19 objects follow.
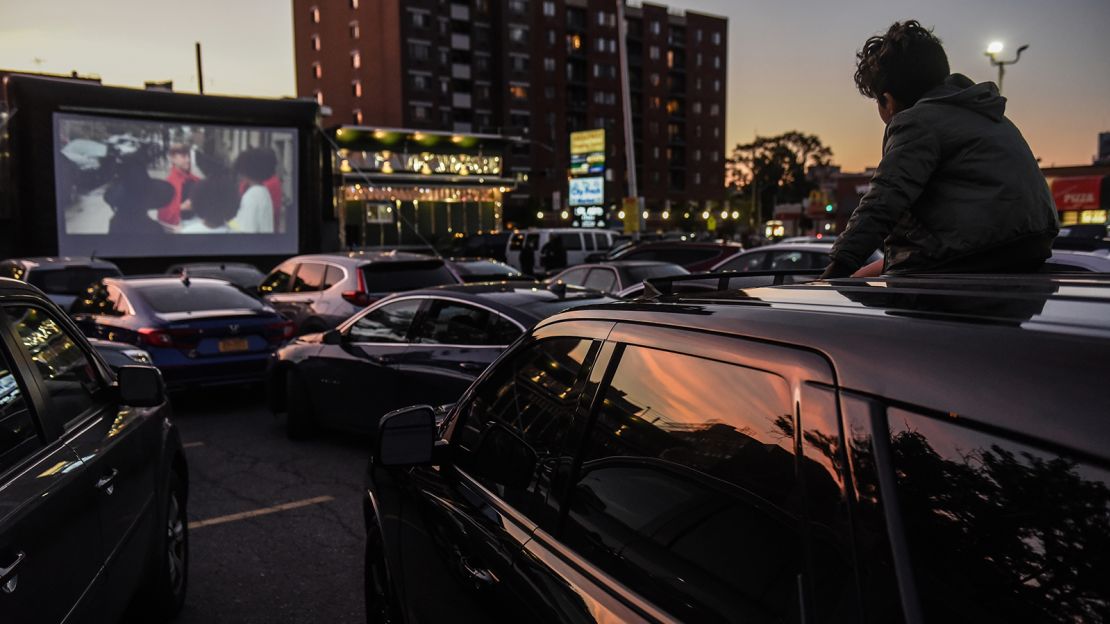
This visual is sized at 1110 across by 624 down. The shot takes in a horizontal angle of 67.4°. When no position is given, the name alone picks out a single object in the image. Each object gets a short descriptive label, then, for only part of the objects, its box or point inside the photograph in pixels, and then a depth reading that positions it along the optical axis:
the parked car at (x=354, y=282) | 10.63
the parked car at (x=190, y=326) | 9.04
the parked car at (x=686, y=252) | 15.88
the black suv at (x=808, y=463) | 1.00
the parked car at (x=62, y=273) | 12.56
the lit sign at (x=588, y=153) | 37.22
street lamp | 22.86
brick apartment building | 70.44
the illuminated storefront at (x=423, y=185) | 46.75
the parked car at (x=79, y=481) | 2.23
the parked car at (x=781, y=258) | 12.41
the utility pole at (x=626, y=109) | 27.55
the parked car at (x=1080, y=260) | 7.45
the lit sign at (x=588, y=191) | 36.13
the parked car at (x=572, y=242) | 25.65
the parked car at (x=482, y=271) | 13.71
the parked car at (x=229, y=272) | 15.70
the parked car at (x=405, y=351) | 6.34
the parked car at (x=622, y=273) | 11.96
